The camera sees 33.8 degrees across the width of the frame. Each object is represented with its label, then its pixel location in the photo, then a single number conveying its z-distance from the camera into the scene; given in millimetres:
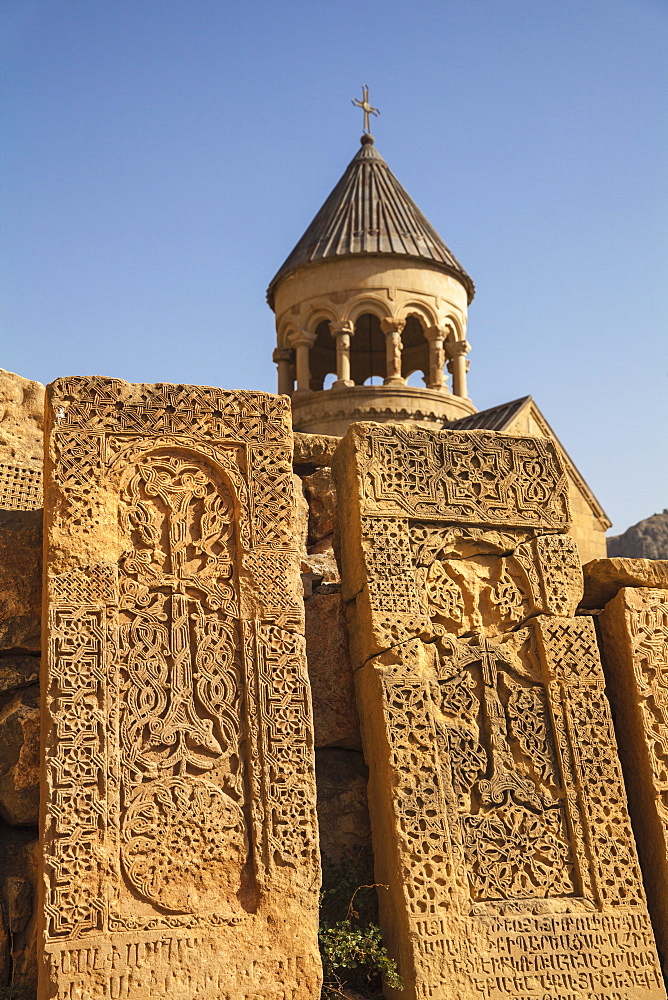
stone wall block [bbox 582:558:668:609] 5488
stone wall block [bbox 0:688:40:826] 4520
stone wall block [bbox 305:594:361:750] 5125
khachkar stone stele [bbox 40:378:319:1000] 4129
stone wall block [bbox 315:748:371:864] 4938
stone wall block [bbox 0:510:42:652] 4770
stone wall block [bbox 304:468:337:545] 5820
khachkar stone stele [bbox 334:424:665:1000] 4562
